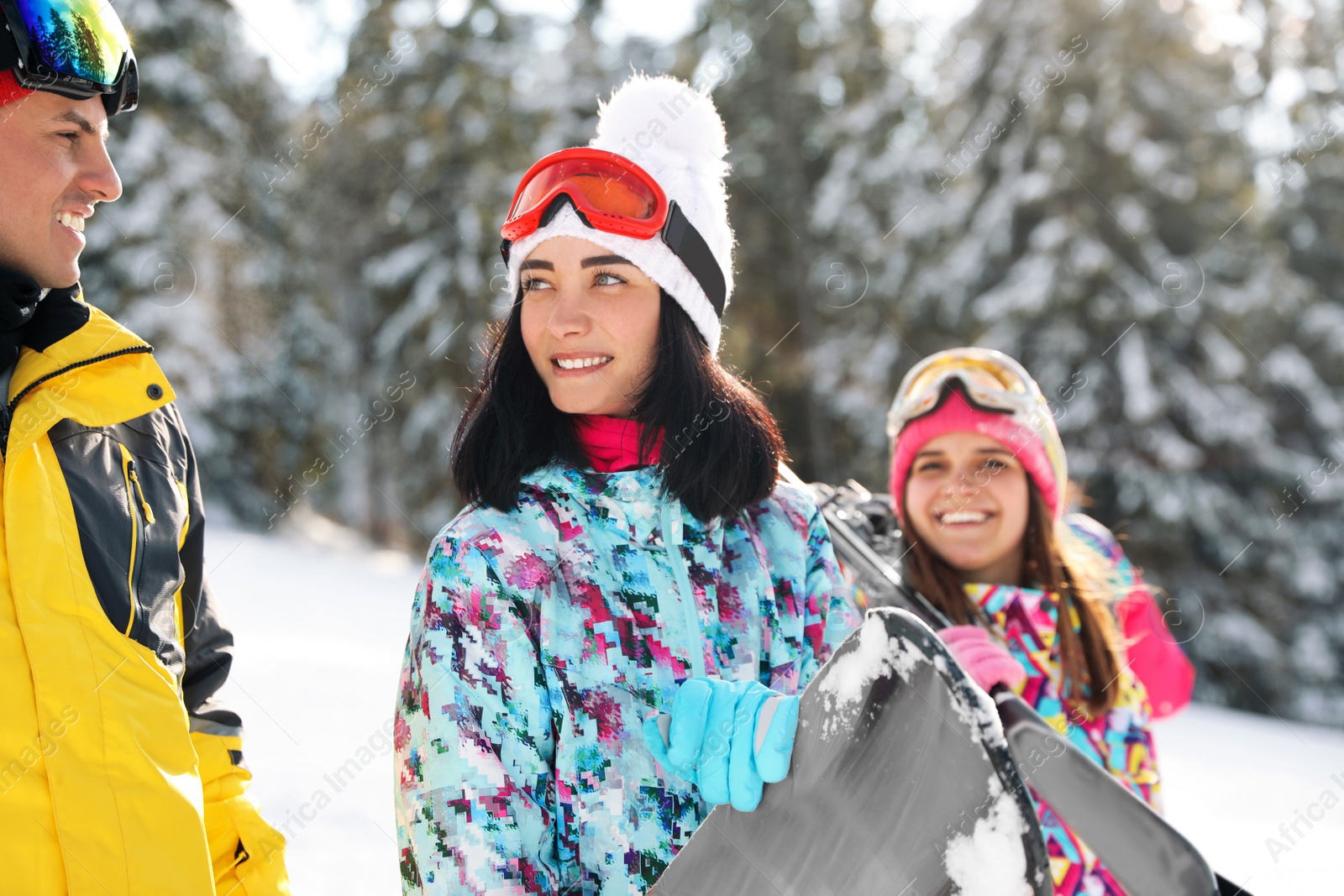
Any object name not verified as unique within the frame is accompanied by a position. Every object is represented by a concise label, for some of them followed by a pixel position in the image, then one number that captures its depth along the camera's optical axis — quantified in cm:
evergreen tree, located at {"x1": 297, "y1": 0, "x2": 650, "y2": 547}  1545
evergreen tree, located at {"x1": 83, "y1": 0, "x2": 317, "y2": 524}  1325
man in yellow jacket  145
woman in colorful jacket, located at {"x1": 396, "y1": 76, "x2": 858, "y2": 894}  150
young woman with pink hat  274
